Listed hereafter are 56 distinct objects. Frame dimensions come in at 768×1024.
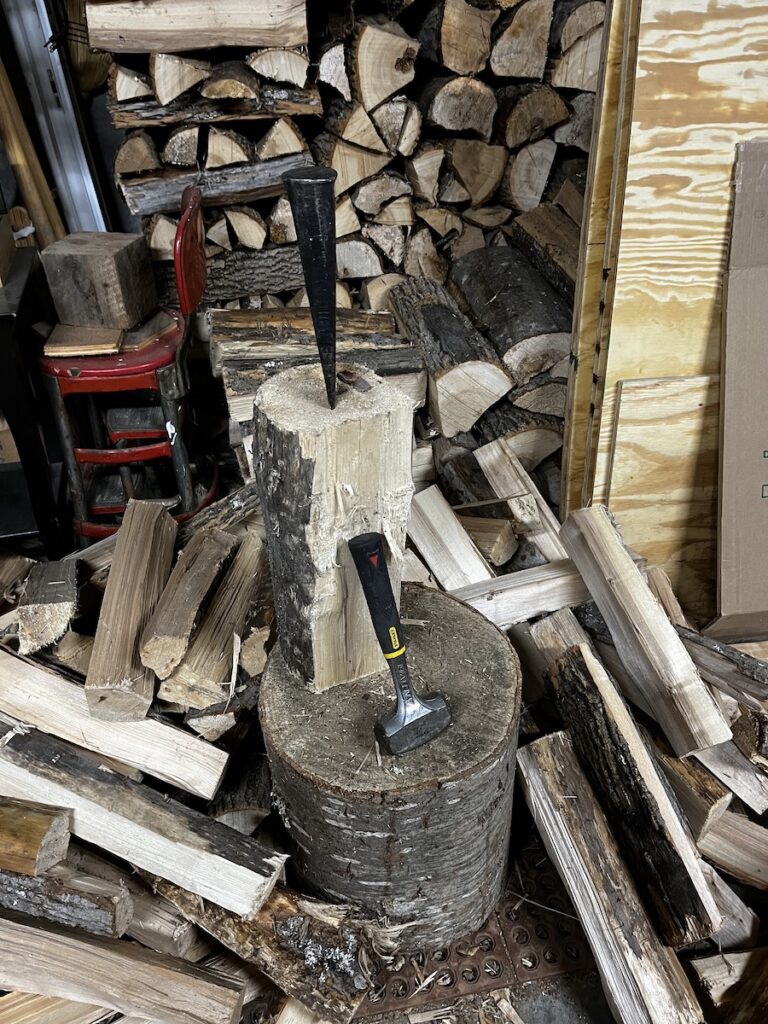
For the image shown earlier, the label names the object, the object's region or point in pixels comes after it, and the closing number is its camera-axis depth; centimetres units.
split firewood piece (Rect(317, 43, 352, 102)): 281
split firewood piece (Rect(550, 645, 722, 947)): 158
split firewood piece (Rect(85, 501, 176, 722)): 173
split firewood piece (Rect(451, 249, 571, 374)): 268
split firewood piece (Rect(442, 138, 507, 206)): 315
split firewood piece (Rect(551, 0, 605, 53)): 292
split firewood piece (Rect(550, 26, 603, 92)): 298
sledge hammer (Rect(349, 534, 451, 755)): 141
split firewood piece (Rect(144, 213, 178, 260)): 303
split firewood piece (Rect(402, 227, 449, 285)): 333
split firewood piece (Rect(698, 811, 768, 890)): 178
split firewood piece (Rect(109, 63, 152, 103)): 272
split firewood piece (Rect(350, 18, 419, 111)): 278
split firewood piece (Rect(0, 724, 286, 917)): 161
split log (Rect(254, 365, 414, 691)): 134
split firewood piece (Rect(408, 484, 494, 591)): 215
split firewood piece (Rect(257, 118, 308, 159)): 288
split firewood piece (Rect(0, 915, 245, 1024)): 150
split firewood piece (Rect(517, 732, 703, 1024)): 156
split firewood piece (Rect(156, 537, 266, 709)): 179
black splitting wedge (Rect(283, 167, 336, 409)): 115
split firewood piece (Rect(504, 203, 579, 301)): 298
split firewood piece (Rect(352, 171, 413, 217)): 312
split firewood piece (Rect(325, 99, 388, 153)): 292
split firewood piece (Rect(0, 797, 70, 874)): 153
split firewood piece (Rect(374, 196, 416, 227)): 321
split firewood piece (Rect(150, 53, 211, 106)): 268
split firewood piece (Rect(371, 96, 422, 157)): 295
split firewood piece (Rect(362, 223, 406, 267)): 325
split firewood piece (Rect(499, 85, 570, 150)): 304
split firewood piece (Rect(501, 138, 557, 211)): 320
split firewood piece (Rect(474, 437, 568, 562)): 226
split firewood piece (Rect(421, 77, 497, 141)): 296
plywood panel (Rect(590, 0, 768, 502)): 178
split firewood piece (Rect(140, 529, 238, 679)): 173
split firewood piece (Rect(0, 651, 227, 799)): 177
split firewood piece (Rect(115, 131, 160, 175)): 283
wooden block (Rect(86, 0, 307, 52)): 261
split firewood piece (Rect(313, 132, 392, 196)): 300
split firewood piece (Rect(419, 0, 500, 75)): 284
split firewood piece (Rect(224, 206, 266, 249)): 306
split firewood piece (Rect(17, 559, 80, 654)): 181
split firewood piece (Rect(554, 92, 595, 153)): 309
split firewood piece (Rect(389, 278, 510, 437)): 262
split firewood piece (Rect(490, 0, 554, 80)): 289
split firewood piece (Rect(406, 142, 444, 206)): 310
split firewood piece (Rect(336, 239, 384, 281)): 325
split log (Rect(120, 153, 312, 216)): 293
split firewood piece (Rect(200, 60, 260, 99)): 272
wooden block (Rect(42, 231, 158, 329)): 266
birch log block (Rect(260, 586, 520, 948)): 150
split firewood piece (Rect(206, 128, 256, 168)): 287
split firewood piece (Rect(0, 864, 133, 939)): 153
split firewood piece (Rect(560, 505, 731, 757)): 172
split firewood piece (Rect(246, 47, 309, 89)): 274
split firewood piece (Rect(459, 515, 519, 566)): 229
